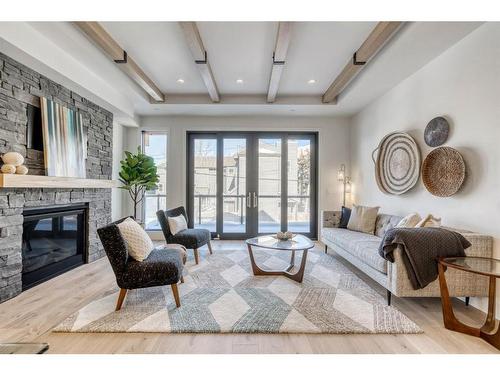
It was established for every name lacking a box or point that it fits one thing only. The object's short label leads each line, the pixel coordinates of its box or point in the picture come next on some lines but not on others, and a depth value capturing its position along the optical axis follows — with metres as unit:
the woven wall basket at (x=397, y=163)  3.33
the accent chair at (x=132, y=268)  2.26
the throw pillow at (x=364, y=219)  3.86
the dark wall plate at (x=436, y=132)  2.79
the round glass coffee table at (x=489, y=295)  1.85
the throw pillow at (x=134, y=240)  2.41
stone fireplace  2.55
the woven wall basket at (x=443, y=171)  2.58
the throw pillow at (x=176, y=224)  3.80
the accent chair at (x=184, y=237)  3.67
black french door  5.50
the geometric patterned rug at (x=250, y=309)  2.07
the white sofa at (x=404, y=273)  2.25
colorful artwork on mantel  3.01
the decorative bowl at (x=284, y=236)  3.44
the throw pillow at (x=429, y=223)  2.59
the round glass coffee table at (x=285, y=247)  3.04
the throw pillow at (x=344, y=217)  4.26
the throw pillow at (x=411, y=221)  2.82
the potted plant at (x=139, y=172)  4.48
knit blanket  2.22
